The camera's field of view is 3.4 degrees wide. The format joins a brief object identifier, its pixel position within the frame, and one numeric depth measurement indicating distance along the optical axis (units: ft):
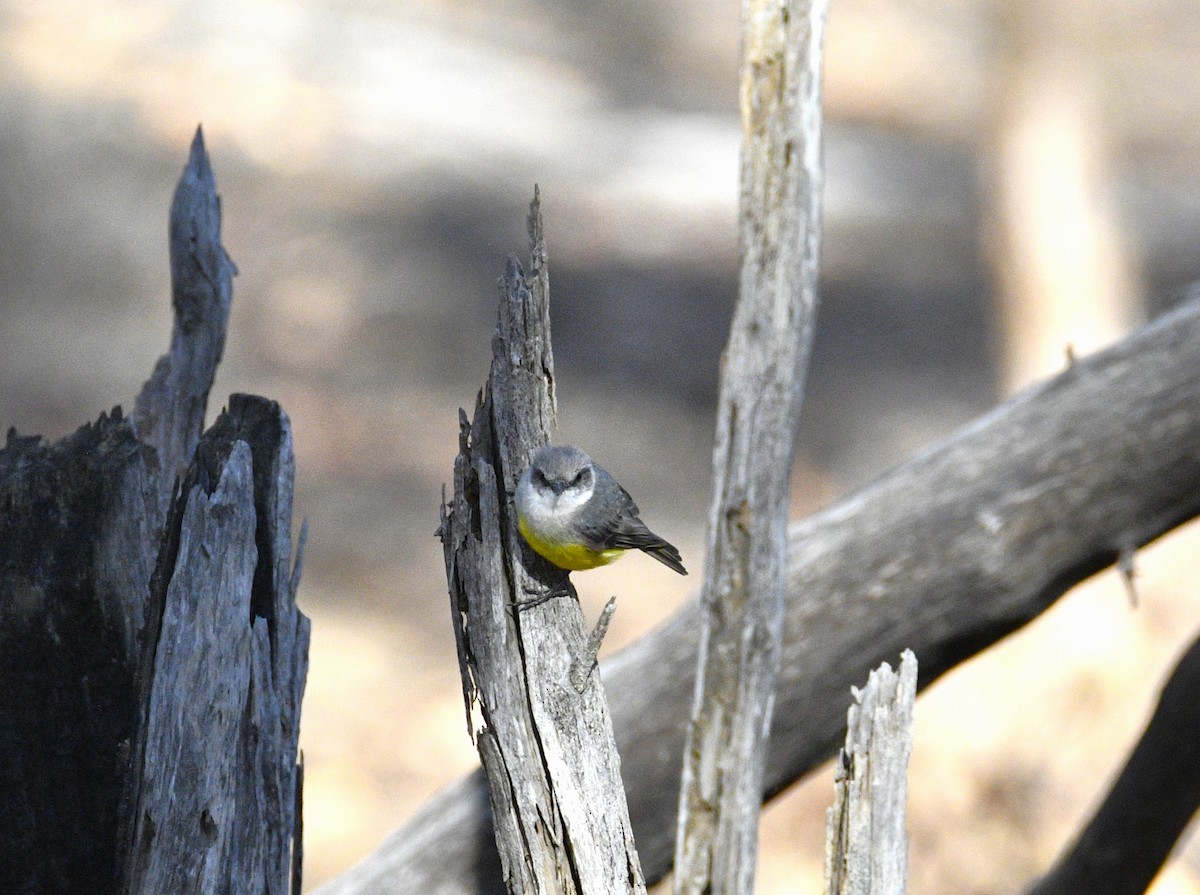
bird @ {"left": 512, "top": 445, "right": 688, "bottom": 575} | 34.92
